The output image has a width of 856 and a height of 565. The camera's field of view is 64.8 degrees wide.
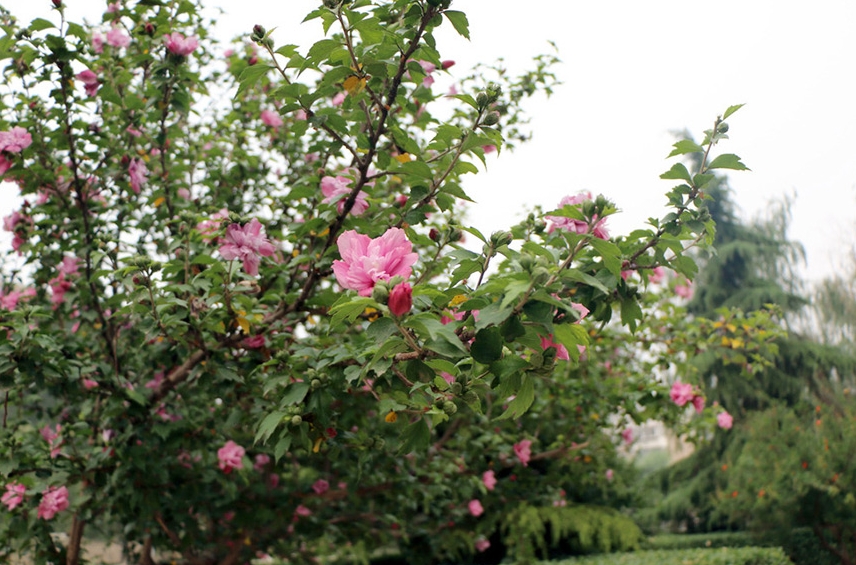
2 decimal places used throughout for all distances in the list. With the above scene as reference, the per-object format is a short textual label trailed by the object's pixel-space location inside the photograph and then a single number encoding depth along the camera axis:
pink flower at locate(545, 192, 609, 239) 1.58
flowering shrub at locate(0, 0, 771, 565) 1.37
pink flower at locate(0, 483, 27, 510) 2.61
